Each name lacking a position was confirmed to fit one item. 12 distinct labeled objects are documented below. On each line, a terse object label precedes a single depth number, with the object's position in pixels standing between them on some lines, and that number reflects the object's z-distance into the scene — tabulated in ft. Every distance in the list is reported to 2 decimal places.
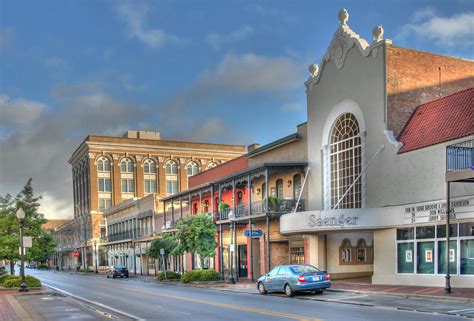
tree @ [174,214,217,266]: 125.18
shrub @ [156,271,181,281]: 140.26
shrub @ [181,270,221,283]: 119.55
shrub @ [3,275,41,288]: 100.81
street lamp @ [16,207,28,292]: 91.97
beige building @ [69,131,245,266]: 298.76
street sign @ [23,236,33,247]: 94.95
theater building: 76.95
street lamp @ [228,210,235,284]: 112.33
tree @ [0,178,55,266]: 115.14
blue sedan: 75.72
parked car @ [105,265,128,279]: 180.51
